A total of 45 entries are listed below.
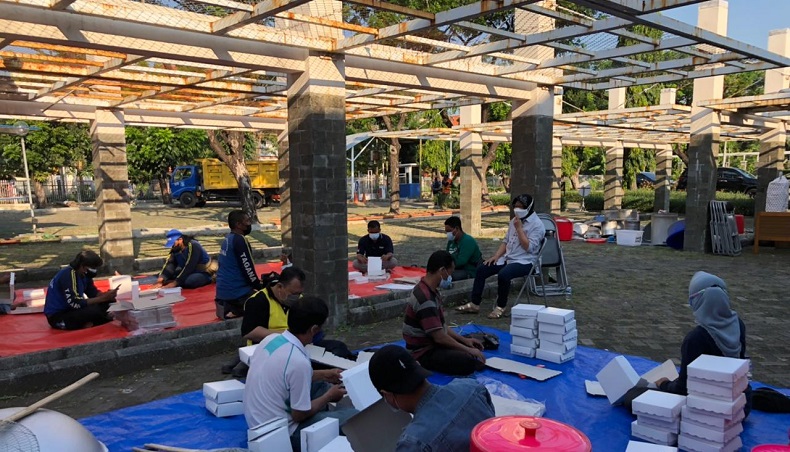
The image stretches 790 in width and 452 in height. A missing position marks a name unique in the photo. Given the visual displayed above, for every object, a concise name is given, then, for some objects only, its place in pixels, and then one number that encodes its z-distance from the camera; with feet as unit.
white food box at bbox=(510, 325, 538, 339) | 18.01
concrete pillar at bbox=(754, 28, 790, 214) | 49.11
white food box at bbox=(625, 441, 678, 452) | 10.03
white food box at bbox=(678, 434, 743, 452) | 11.25
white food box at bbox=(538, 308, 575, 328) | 17.29
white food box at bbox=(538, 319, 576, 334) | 17.42
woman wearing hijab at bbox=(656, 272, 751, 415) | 12.04
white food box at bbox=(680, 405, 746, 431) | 11.18
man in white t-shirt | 10.80
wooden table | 41.37
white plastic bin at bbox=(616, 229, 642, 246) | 47.77
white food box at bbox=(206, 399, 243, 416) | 13.89
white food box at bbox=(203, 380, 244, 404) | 13.88
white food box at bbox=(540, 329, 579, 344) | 17.54
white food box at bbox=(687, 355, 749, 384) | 10.95
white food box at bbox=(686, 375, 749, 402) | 11.04
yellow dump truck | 100.17
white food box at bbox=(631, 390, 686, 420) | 11.75
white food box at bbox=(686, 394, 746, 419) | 11.00
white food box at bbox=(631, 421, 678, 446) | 11.91
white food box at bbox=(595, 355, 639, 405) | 14.05
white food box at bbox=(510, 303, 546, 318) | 17.90
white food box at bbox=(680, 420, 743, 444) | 11.21
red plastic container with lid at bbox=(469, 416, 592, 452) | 7.06
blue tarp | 12.63
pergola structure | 18.51
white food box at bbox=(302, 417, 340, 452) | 10.78
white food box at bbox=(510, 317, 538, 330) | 17.93
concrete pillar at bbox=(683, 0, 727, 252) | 40.86
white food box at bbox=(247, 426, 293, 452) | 10.62
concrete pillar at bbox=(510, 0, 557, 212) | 32.07
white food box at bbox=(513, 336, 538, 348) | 18.11
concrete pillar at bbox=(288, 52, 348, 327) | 22.62
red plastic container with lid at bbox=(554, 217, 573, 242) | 50.72
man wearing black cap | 7.92
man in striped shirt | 15.57
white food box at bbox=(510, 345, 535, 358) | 18.11
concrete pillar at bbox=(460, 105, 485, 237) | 53.75
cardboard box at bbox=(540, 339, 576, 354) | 17.57
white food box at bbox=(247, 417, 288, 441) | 10.77
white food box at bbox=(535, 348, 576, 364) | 17.53
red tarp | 19.44
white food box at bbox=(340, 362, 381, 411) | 12.42
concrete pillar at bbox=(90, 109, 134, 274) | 35.03
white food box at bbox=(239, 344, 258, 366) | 14.83
